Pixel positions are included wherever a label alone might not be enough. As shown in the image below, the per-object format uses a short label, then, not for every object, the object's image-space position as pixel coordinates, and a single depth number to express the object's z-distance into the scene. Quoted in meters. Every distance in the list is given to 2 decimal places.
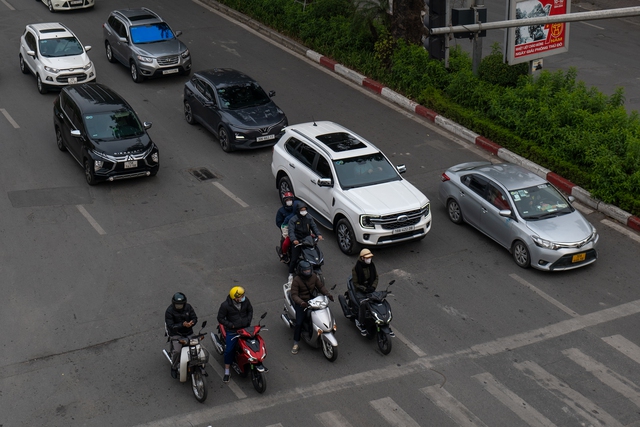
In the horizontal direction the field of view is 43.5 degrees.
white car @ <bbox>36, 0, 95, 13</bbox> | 32.84
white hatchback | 24.89
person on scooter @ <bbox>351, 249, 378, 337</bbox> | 13.35
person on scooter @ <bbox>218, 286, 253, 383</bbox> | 12.12
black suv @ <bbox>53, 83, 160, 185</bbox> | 19.11
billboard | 20.95
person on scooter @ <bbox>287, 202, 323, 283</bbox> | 15.02
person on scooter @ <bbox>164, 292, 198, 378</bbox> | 11.95
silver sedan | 15.66
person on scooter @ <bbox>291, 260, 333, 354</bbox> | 12.84
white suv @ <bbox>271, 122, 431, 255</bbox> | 16.03
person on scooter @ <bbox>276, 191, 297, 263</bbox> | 15.48
